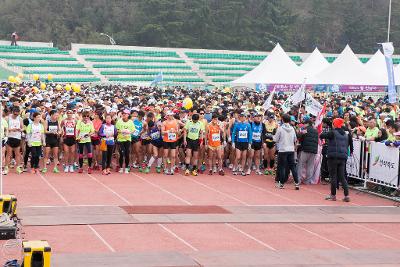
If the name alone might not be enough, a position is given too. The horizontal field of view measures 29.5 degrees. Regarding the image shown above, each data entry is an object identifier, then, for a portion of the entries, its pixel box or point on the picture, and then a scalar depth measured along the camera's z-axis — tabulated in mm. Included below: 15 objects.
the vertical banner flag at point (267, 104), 23197
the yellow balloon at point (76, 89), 37531
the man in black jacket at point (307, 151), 18203
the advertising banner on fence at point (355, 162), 17891
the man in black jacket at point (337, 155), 15977
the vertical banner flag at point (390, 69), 23166
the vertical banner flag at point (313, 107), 19391
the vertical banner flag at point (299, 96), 21266
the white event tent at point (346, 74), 32500
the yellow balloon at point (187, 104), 24034
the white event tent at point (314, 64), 39631
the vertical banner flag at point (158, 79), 47594
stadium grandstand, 67188
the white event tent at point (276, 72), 34656
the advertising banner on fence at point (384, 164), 16453
